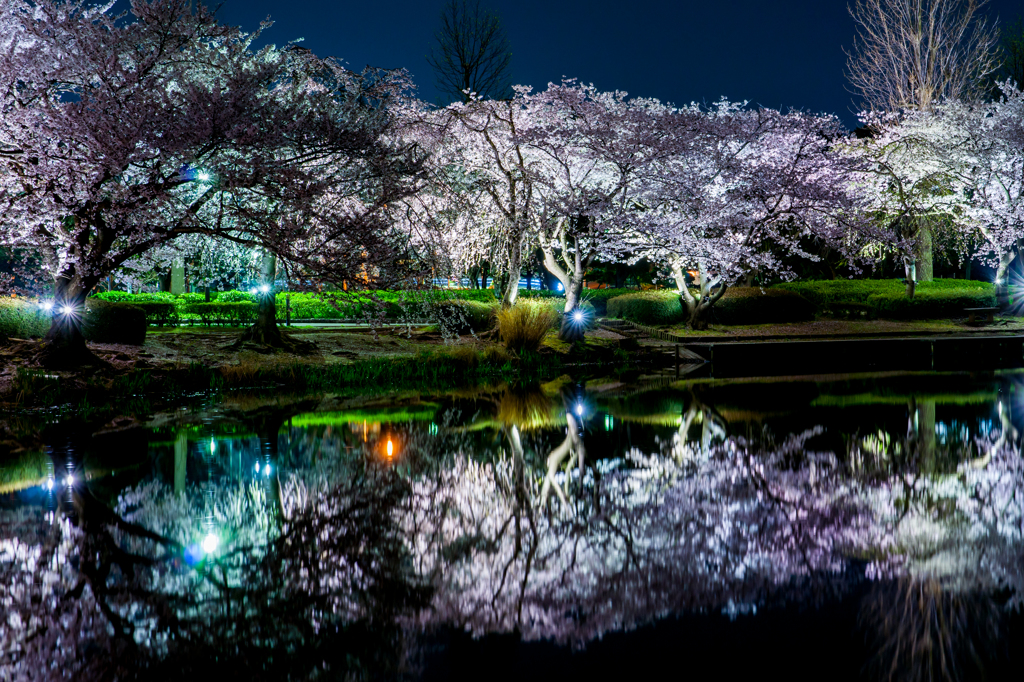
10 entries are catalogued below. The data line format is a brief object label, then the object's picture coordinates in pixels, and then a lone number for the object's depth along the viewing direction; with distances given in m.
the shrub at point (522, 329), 20.14
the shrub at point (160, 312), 25.97
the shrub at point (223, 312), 27.83
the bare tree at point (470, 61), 37.34
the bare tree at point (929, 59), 35.66
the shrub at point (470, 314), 22.59
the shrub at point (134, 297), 30.03
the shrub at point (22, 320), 17.58
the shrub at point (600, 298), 37.75
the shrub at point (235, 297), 31.73
